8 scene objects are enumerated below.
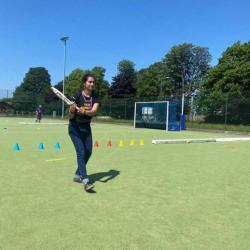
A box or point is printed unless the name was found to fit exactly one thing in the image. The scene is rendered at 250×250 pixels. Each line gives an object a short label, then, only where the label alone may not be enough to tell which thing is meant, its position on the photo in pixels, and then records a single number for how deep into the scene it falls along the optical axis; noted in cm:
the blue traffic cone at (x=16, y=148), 722
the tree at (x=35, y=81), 9480
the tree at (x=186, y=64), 5851
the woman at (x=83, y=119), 418
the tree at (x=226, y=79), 2209
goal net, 2040
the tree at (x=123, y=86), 5888
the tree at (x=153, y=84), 5512
